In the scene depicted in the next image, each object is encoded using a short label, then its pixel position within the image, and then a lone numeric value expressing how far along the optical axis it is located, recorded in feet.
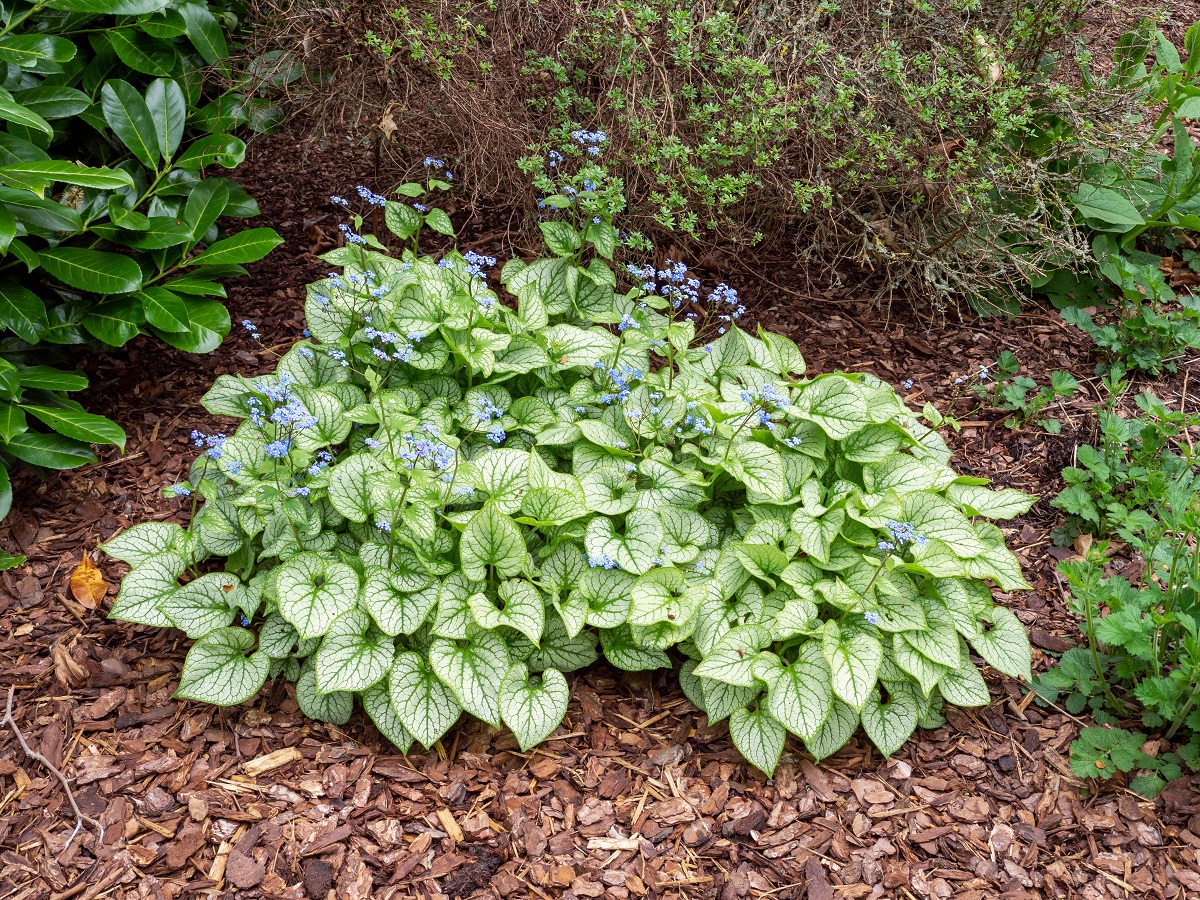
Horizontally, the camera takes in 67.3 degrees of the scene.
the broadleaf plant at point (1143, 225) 12.37
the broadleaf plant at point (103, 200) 9.29
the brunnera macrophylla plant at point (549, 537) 8.15
